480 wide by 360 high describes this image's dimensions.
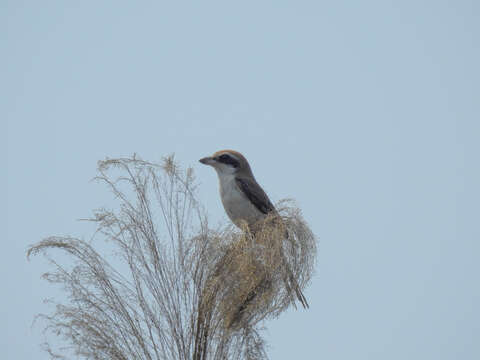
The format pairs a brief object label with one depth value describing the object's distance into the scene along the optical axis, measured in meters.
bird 19.37
